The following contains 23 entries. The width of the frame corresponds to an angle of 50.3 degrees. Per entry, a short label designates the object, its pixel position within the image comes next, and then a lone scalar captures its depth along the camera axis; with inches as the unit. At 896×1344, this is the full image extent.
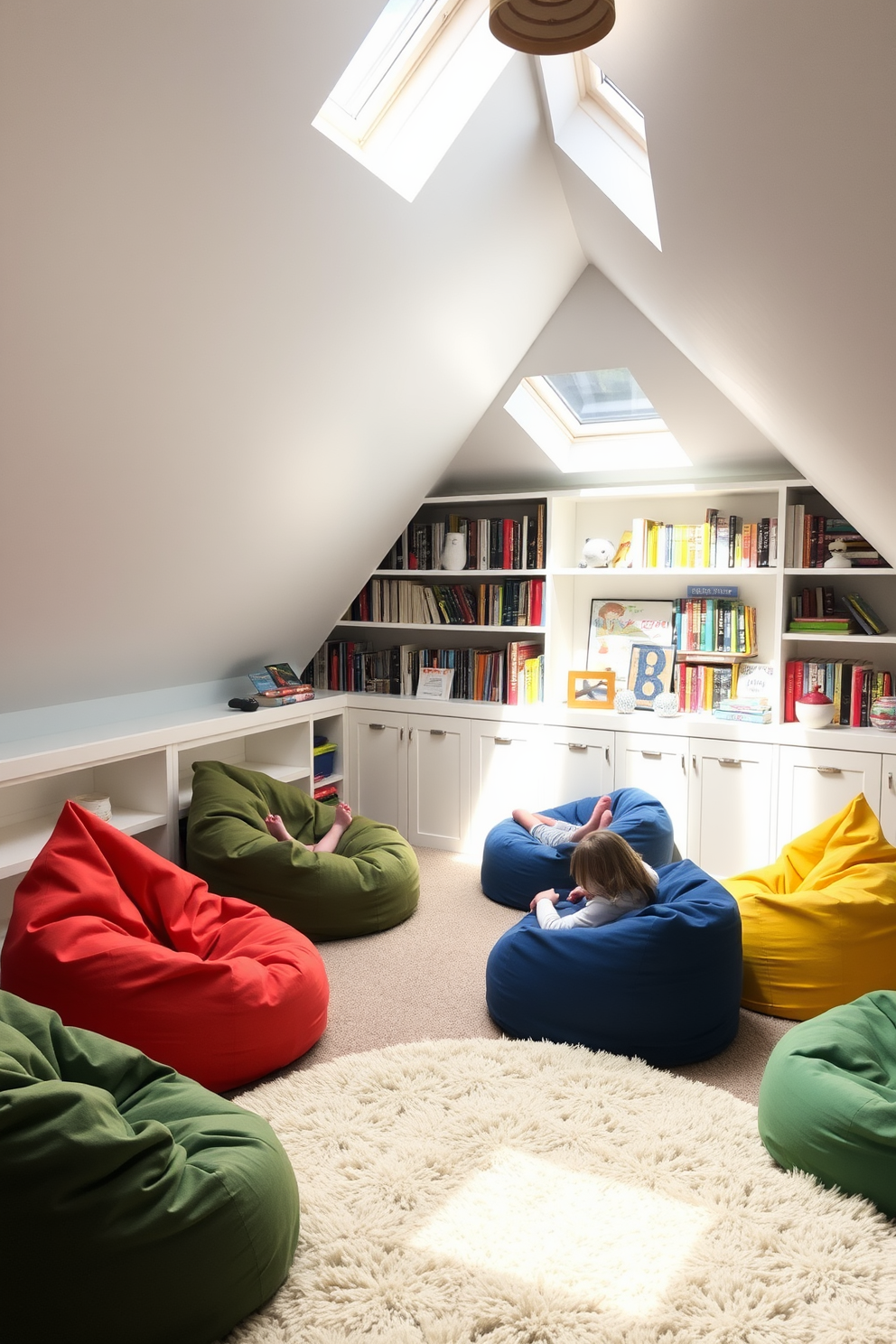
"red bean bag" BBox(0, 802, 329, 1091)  104.0
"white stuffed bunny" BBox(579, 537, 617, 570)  191.0
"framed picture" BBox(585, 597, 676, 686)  196.1
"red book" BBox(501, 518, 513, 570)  200.1
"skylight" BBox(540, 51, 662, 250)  116.6
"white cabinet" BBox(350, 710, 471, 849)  200.5
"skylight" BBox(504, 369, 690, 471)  192.5
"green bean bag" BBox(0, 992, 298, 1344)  63.0
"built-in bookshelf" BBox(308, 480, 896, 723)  174.6
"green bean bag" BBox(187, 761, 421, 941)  148.7
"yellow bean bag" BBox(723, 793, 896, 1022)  121.4
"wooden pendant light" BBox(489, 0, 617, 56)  69.9
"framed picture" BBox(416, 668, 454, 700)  205.5
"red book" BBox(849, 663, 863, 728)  168.4
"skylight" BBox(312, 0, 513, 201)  113.3
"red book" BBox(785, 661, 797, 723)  175.0
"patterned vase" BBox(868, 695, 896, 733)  163.9
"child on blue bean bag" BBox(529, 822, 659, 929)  122.3
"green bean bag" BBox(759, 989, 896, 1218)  84.0
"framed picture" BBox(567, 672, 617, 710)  191.0
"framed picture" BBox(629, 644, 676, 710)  189.9
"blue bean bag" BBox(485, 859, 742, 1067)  112.8
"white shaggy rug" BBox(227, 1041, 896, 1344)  73.4
